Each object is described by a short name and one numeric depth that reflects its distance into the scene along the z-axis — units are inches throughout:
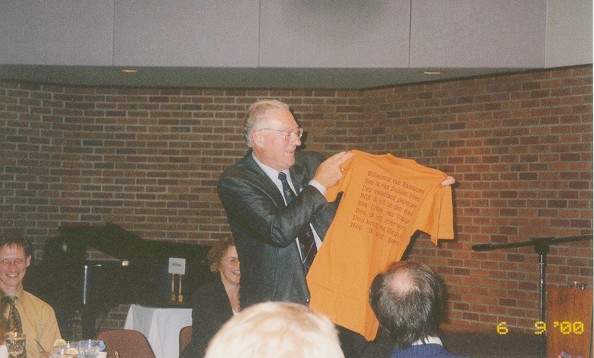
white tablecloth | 242.2
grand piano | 271.7
